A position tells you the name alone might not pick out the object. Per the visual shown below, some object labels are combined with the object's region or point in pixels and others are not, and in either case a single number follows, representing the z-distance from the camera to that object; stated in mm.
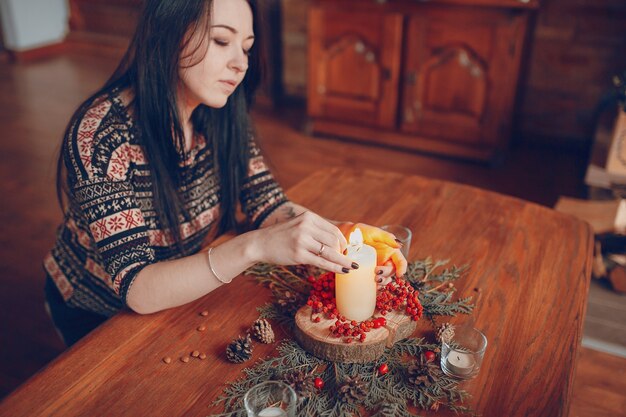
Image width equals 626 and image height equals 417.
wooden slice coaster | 928
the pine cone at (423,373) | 886
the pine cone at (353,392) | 854
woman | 1062
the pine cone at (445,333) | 976
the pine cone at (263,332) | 983
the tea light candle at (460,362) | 919
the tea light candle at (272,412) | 823
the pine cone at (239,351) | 941
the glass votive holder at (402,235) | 1191
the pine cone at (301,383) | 870
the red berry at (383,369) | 912
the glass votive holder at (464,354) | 919
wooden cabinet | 3121
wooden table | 877
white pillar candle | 957
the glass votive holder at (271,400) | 814
